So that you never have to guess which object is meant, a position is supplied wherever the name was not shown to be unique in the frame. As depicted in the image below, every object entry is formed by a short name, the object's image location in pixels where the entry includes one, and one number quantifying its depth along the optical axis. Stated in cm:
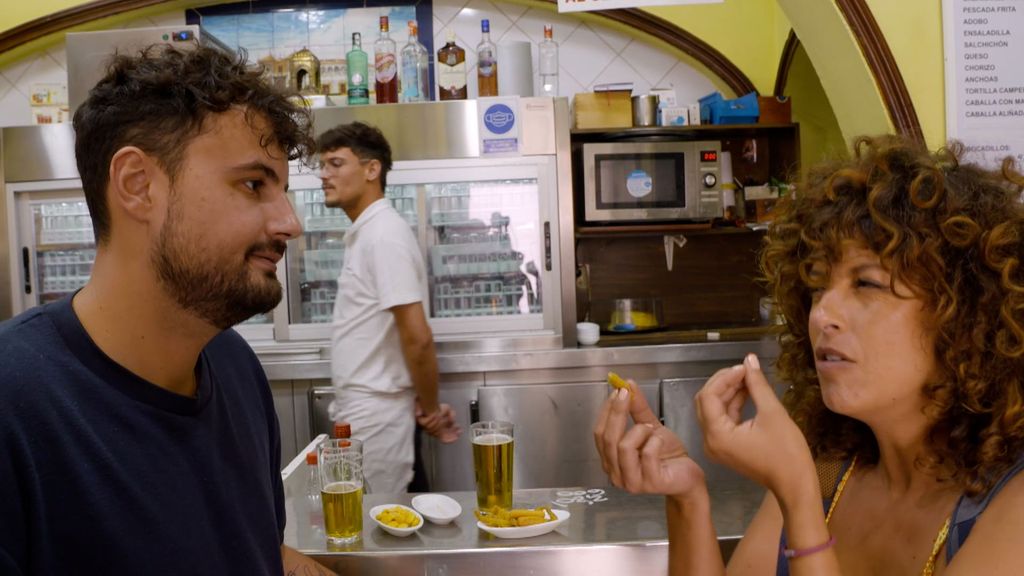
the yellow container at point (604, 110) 433
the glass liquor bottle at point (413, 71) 437
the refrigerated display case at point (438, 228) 414
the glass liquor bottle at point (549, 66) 456
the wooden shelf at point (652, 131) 432
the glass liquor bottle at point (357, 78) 429
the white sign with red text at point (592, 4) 252
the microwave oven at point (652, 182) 438
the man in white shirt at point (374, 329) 316
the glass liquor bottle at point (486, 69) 434
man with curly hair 109
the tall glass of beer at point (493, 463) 188
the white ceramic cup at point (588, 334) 419
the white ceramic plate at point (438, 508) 186
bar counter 169
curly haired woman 121
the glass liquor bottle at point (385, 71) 431
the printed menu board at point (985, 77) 233
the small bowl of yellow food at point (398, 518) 181
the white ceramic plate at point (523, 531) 174
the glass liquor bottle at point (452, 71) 434
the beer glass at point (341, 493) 175
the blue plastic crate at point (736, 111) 439
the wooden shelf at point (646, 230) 443
